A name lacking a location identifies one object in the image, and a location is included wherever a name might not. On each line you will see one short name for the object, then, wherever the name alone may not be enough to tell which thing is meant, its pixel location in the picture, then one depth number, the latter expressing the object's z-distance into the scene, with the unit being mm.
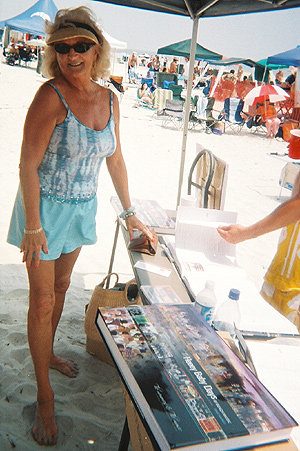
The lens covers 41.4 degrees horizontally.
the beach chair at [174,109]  13430
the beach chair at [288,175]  6377
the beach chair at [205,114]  13047
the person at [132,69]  23266
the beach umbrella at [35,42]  18703
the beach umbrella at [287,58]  11453
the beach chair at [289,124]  12719
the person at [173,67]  23891
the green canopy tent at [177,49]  13371
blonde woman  1643
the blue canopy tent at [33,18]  17625
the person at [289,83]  15557
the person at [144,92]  17216
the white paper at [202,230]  2000
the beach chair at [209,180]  2301
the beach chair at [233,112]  13827
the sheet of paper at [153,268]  1801
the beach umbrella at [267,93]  12547
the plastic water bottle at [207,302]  1410
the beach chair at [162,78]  17156
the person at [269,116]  13656
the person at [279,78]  15573
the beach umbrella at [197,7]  2531
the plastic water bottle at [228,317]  1405
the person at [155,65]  23078
